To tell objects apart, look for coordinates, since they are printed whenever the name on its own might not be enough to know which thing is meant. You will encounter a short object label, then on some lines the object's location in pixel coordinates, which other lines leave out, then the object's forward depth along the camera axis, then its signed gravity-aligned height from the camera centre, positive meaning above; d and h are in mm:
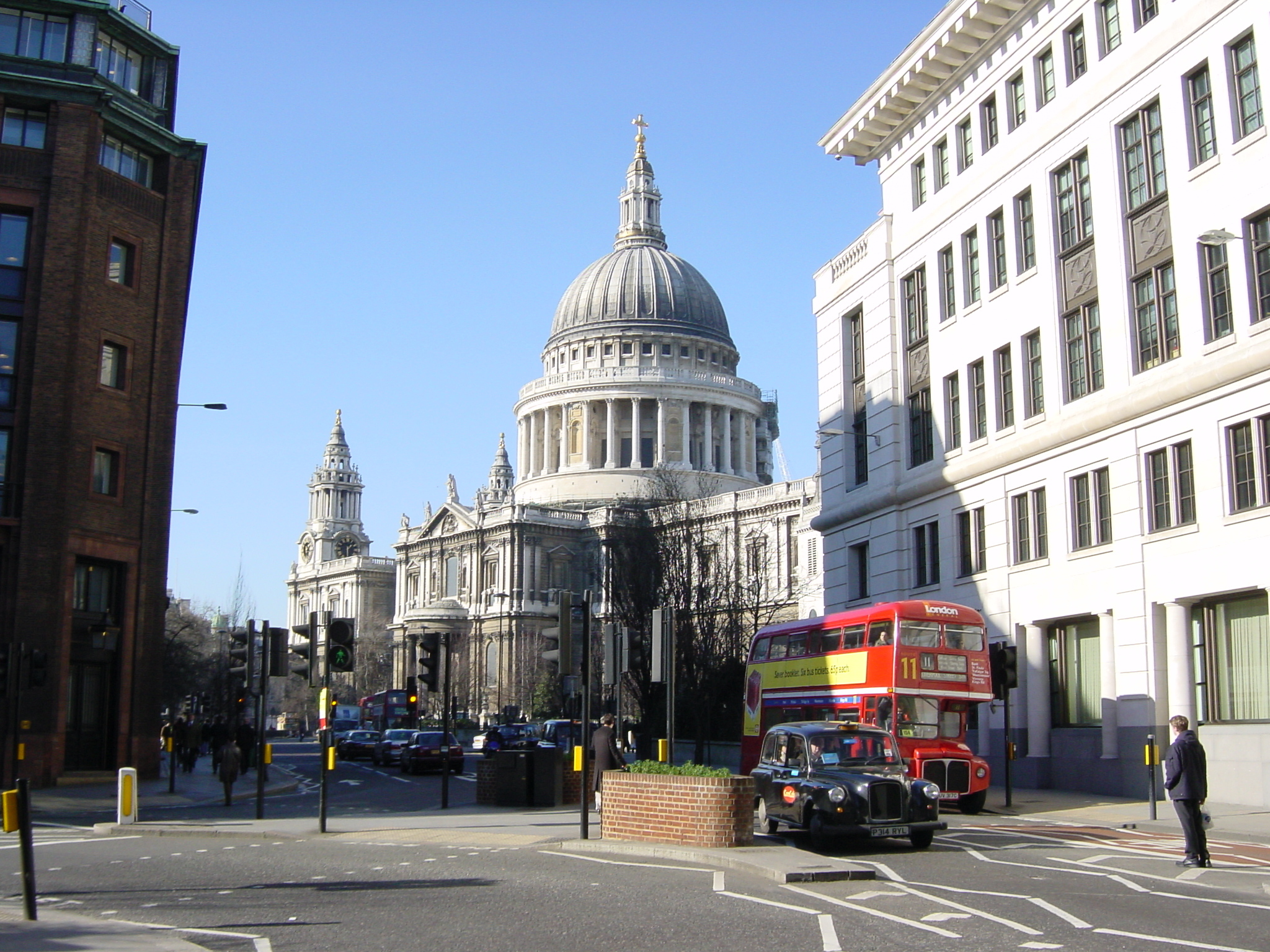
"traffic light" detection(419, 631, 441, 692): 26391 +1245
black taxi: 18859 -824
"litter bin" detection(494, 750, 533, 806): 29516 -1162
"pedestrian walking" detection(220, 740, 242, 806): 31531 -977
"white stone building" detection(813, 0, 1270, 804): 28000 +8602
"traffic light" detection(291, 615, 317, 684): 23625 +1084
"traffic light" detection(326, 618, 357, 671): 23312 +1290
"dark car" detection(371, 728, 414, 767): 57500 -973
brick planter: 18750 -1149
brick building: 37625 +9684
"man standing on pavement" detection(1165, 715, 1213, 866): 17328 -682
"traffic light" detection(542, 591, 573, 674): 20450 +1219
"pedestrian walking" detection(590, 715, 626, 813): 24953 -474
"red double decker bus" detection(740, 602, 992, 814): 26422 +885
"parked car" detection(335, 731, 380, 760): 66562 -1098
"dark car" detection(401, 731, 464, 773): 50281 -1127
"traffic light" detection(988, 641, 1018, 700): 27812 +1122
